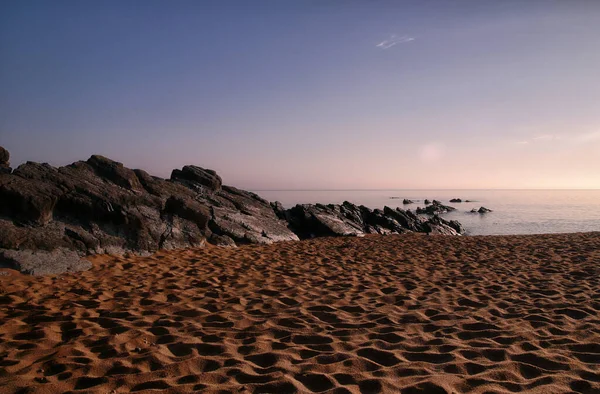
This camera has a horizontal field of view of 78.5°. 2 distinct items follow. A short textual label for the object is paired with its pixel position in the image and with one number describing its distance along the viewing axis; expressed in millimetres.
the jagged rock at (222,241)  11383
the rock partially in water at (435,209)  42406
